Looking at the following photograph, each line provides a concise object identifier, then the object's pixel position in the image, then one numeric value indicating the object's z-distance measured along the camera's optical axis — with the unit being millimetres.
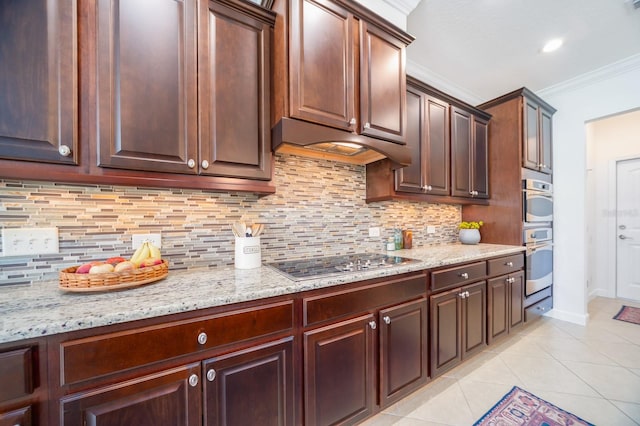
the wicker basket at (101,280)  945
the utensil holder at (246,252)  1420
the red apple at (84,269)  1004
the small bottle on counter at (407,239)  2346
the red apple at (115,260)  1122
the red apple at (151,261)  1135
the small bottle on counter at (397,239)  2305
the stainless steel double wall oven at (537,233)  2594
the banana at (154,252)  1230
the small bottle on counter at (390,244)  2247
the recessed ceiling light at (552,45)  2211
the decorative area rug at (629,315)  2889
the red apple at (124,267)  1021
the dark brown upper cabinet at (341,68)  1358
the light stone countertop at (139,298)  736
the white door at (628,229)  3504
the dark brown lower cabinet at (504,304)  2125
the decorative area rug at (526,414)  1449
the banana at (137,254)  1183
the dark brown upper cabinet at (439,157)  2064
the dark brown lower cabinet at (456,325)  1704
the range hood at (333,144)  1339
